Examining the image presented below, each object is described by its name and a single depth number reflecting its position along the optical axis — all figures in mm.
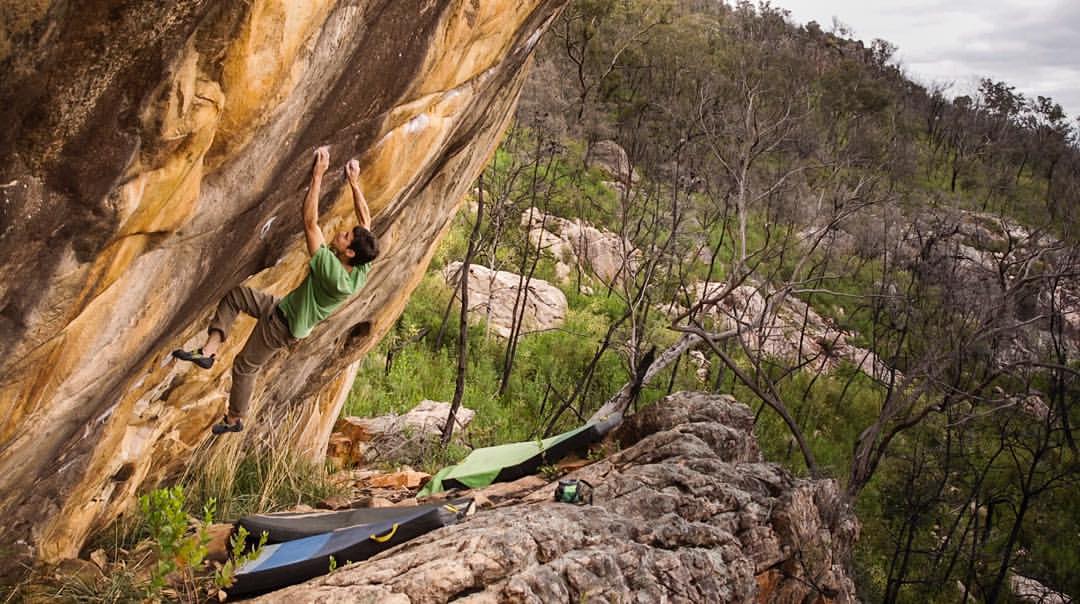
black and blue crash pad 4215
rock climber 4586
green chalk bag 5629
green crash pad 7250
